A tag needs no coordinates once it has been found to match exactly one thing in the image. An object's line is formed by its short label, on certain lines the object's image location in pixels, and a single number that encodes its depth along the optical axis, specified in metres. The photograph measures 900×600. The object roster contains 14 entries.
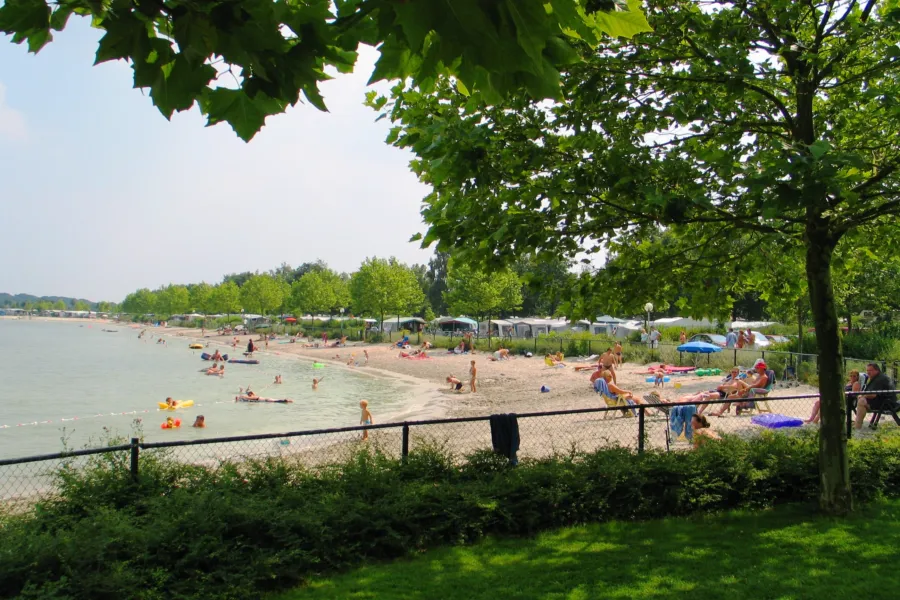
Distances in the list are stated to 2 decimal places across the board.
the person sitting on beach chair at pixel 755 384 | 16.62
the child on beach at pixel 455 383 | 30.17
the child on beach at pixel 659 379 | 23.98
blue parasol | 27.12
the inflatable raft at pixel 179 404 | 28.08
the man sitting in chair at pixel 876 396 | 13.22
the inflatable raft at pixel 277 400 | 29.59
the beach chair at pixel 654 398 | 15.97
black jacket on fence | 7.91
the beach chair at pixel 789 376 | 21.36
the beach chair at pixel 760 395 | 15.91
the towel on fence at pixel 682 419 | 12.30
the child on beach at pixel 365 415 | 17.63
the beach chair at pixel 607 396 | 17.98
